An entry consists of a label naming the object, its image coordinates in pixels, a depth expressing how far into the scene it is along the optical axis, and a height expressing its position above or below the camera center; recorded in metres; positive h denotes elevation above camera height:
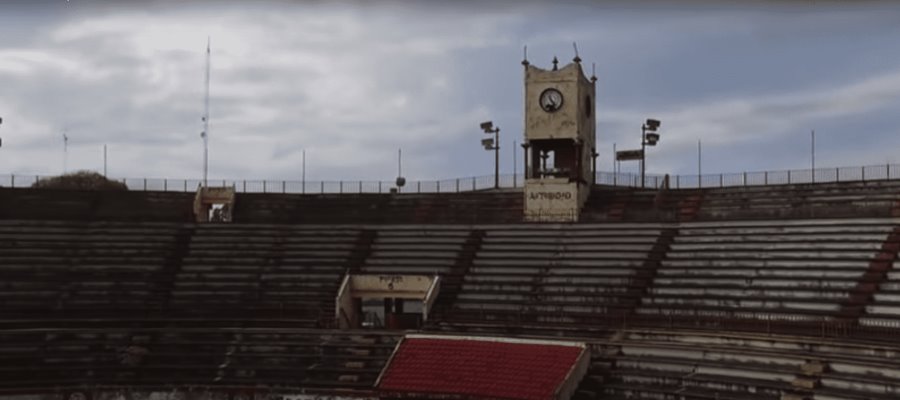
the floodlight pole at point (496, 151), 45.20 +2.93
